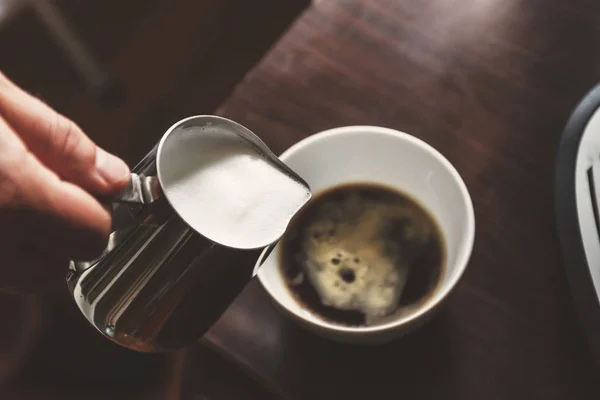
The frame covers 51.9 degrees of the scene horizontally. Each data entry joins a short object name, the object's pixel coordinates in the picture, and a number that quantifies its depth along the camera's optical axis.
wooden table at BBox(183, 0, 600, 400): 0.45
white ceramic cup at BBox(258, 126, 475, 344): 0.41
